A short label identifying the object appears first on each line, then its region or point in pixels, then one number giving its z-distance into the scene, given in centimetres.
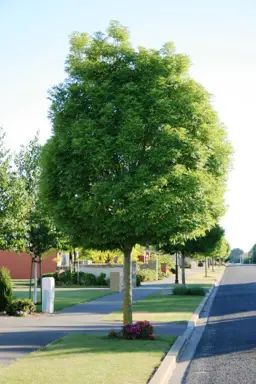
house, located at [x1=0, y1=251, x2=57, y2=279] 6638
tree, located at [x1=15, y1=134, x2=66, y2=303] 2439
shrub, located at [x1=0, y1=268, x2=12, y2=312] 2244
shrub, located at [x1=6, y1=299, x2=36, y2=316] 2162
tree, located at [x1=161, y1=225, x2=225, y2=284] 3720
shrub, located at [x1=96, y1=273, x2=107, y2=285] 4776
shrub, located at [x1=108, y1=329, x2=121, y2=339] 1445
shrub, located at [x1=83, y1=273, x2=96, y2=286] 4794
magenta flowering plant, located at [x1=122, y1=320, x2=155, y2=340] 1404
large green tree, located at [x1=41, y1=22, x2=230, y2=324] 1348
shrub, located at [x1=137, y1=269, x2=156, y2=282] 5512
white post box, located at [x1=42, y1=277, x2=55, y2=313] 2306
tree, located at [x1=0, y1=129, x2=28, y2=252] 2162
